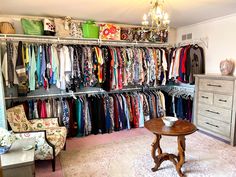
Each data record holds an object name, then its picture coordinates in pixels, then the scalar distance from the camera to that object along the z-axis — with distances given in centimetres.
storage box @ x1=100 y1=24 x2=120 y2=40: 367
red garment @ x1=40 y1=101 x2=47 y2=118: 323
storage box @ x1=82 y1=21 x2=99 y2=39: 356
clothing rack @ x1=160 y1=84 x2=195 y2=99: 413
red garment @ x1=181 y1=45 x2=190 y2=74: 386
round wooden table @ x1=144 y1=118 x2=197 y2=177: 213
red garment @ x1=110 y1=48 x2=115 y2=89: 358
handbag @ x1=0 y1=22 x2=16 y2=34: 302
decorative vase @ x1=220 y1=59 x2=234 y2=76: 333
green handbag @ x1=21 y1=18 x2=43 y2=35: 315
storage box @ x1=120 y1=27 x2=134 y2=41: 388
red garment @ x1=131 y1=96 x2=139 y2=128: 391
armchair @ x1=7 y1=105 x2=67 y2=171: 234
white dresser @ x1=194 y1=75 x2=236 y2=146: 307
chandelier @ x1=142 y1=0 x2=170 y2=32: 210
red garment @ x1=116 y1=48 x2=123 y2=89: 365
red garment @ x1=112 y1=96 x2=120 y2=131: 375
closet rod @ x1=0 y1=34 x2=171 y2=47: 318
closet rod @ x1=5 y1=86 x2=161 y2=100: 333
